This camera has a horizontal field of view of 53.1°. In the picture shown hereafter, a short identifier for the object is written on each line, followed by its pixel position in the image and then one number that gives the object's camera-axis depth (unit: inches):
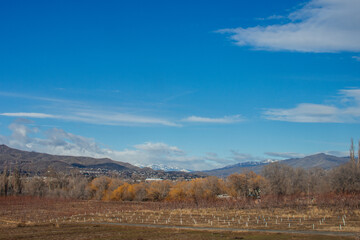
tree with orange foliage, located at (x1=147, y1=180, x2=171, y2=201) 5172.2
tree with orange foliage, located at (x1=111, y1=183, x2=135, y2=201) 5251.0
